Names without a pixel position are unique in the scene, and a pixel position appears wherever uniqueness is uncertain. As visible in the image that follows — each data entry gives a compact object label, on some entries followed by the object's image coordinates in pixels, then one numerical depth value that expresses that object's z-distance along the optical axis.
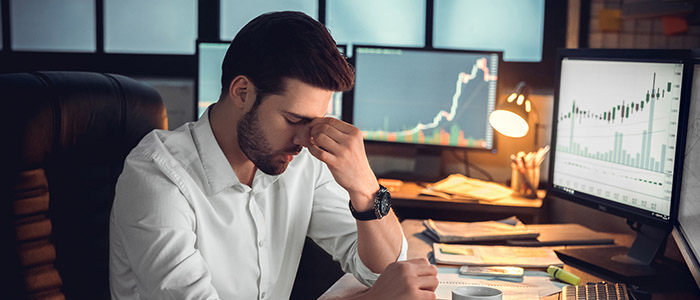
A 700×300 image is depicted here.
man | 1.15
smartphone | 1.37
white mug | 1.05
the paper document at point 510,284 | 1.26
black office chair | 1.17
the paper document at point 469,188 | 2.30
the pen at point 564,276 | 1.34
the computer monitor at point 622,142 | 1.35
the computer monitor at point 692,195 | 1.15
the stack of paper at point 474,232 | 1.67
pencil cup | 2.31
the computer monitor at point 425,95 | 2.47
